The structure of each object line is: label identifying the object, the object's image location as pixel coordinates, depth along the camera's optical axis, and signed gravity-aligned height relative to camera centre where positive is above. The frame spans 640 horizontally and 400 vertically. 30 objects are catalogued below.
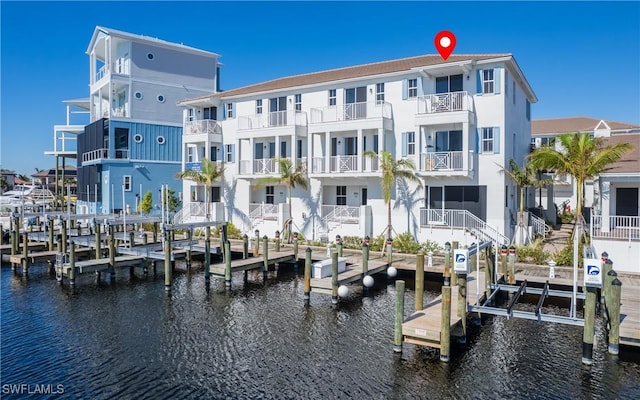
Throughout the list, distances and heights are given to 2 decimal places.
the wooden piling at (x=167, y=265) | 21.30 -3.31
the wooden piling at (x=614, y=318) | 12.61 -3.51
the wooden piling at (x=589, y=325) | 12.12 -3.52
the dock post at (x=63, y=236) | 26.00 -2.35
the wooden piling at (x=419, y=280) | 16.02 -3.10
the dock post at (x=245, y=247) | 24.77 -2.85
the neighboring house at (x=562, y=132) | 32.66 +5.04
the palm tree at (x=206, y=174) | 33.81 +1.62
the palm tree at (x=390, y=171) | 26.00 +1.40
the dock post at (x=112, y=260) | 23.12 -3.31
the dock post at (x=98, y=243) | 25.73 -2.71
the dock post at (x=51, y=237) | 29.83 -2.74
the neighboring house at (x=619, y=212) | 19.95 -0.84
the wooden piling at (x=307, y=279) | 19.00 -3.55
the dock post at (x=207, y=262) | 21.91 -3.29
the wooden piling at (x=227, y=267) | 21.17 -3.39
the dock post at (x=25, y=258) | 24.84 -3.48
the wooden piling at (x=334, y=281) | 18.50 -3.53
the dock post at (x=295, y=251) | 25.09 -3.09
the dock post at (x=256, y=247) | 25.86 -2.97
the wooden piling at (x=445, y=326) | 12.55 -3.67
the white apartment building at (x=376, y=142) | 25.50 +3.51
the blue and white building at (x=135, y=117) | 43.12 +7.85
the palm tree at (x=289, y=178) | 29.98 +1.17
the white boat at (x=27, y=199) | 42.76 -0.35
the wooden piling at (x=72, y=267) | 21.76 -3.47
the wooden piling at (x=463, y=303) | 14.03 -3.35
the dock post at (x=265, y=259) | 23.12 -3.27
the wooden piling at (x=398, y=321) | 13.34 -3.73
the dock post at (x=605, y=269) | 15.34 -2.57
